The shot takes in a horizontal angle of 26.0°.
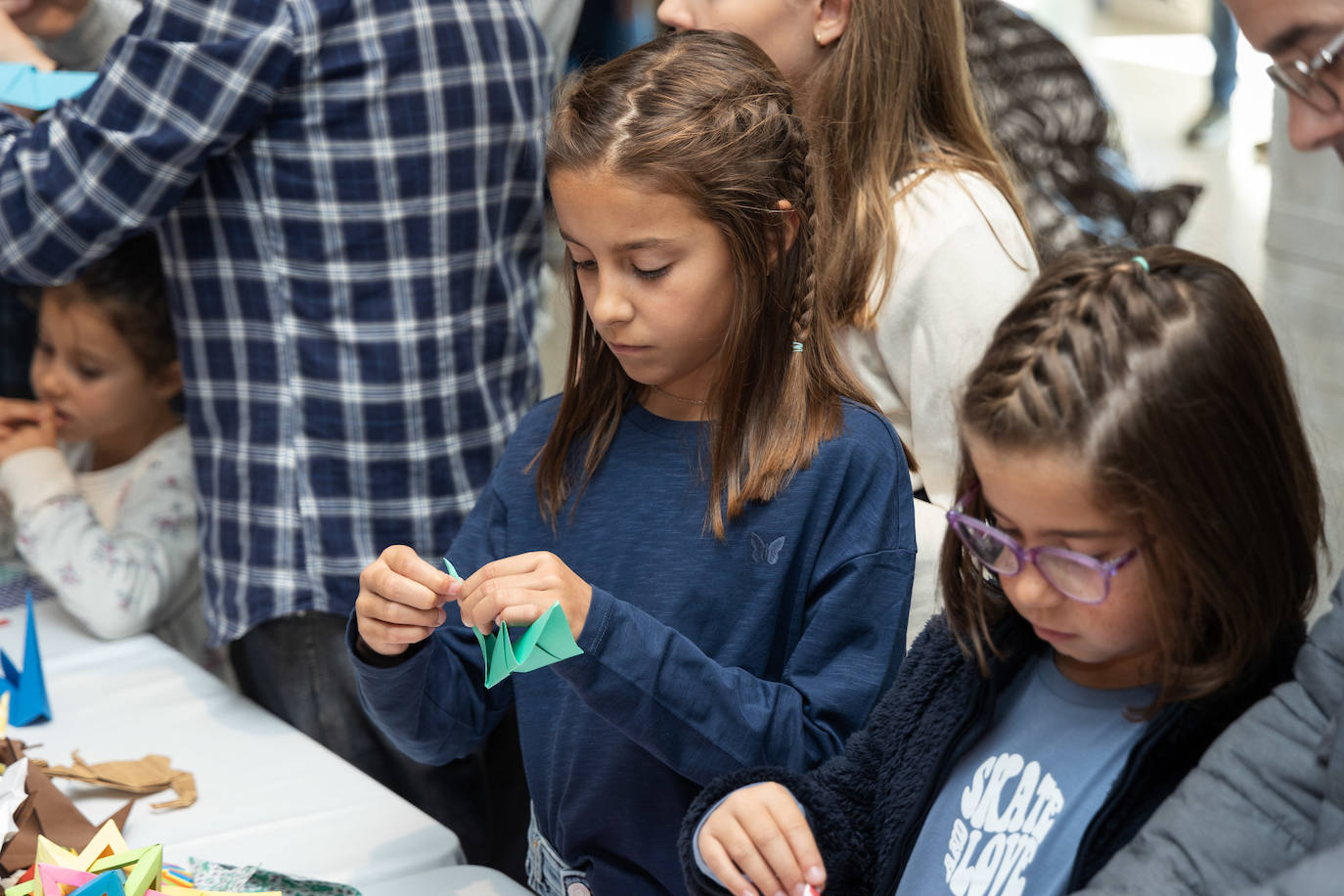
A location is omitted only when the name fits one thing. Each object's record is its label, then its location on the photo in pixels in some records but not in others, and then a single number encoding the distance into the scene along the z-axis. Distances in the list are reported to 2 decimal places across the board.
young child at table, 2.53
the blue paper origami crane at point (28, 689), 2.31
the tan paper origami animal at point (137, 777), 2.19
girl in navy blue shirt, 1.94
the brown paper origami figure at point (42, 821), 1.99
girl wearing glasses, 1.73
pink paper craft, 1.88
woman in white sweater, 2.12
